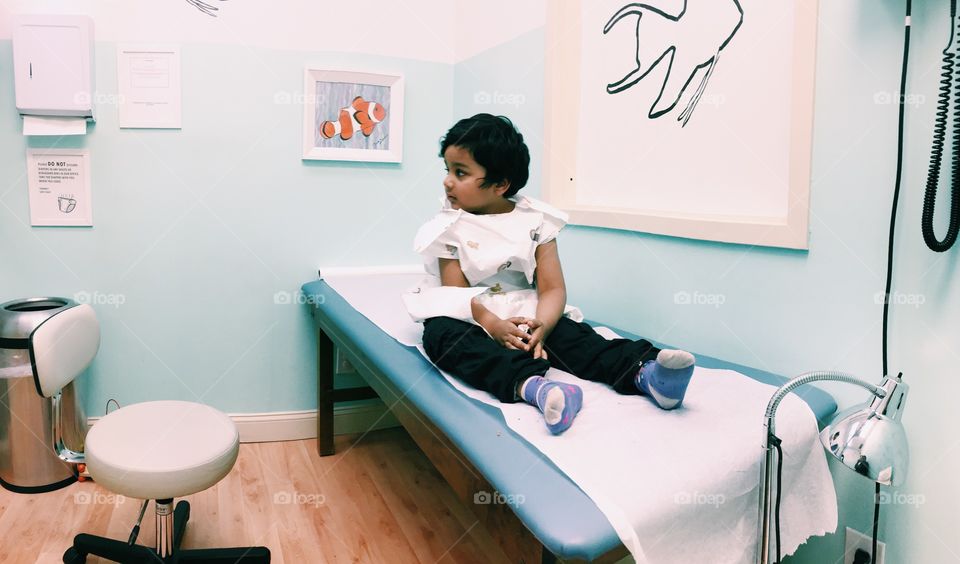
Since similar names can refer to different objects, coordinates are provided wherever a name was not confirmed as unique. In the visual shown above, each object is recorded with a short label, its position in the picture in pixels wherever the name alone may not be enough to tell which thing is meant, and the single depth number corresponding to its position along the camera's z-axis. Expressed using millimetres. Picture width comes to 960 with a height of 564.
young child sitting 1185
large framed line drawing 1270
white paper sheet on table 773
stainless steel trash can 2000
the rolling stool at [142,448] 1320
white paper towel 2072
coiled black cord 955
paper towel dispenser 2006
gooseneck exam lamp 820
